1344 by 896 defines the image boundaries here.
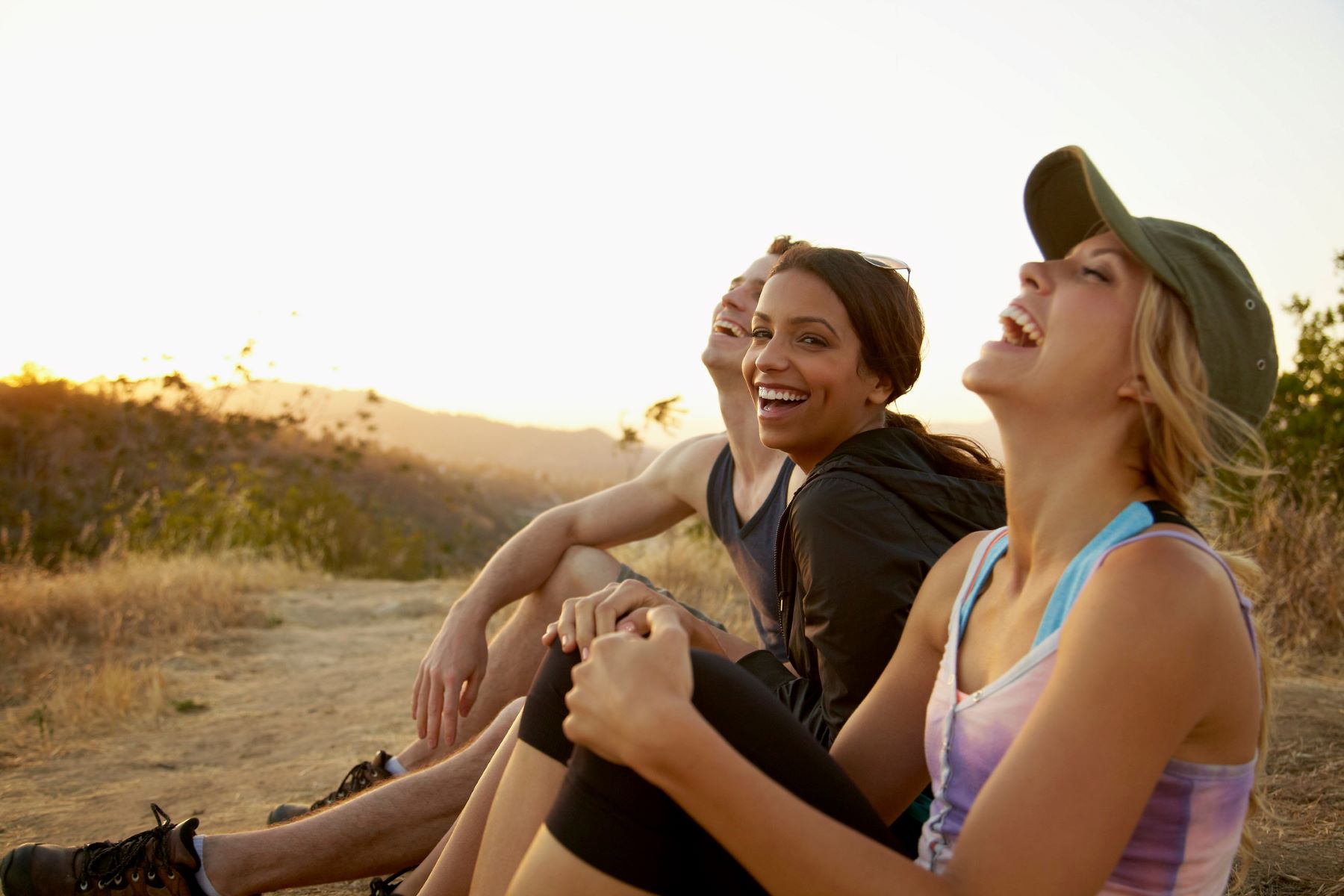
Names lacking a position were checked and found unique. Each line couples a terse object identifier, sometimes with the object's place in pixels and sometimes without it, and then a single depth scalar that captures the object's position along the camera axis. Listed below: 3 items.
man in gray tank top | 2.29
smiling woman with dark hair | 1.37
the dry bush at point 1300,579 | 4.69
